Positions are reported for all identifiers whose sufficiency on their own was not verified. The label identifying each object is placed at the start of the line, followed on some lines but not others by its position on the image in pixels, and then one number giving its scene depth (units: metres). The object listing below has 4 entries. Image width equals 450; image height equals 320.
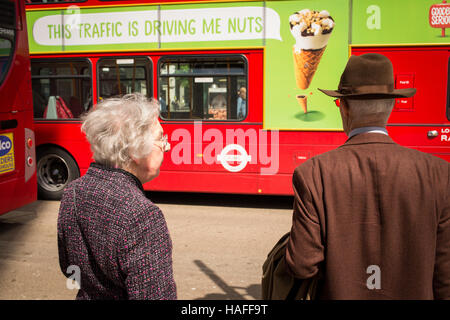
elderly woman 1.50
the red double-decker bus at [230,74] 6.31
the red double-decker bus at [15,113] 5.38
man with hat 1.53
